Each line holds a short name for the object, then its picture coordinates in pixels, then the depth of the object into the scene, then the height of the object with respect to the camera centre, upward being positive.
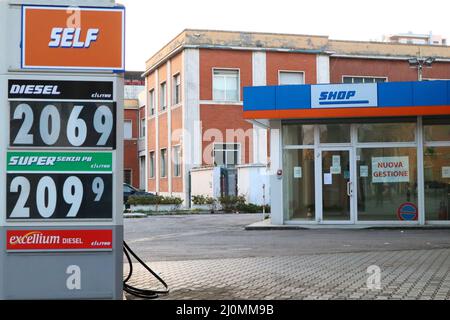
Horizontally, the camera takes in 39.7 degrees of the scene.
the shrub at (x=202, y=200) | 29.48 -0.52
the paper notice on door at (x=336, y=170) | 18.34 +0.53
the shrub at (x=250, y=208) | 28.44 -0.88
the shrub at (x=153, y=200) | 29.39 -0.51
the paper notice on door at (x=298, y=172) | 18.64 +0.49
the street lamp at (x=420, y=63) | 37.78 +7.66
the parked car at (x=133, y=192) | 34.66 -0.12
